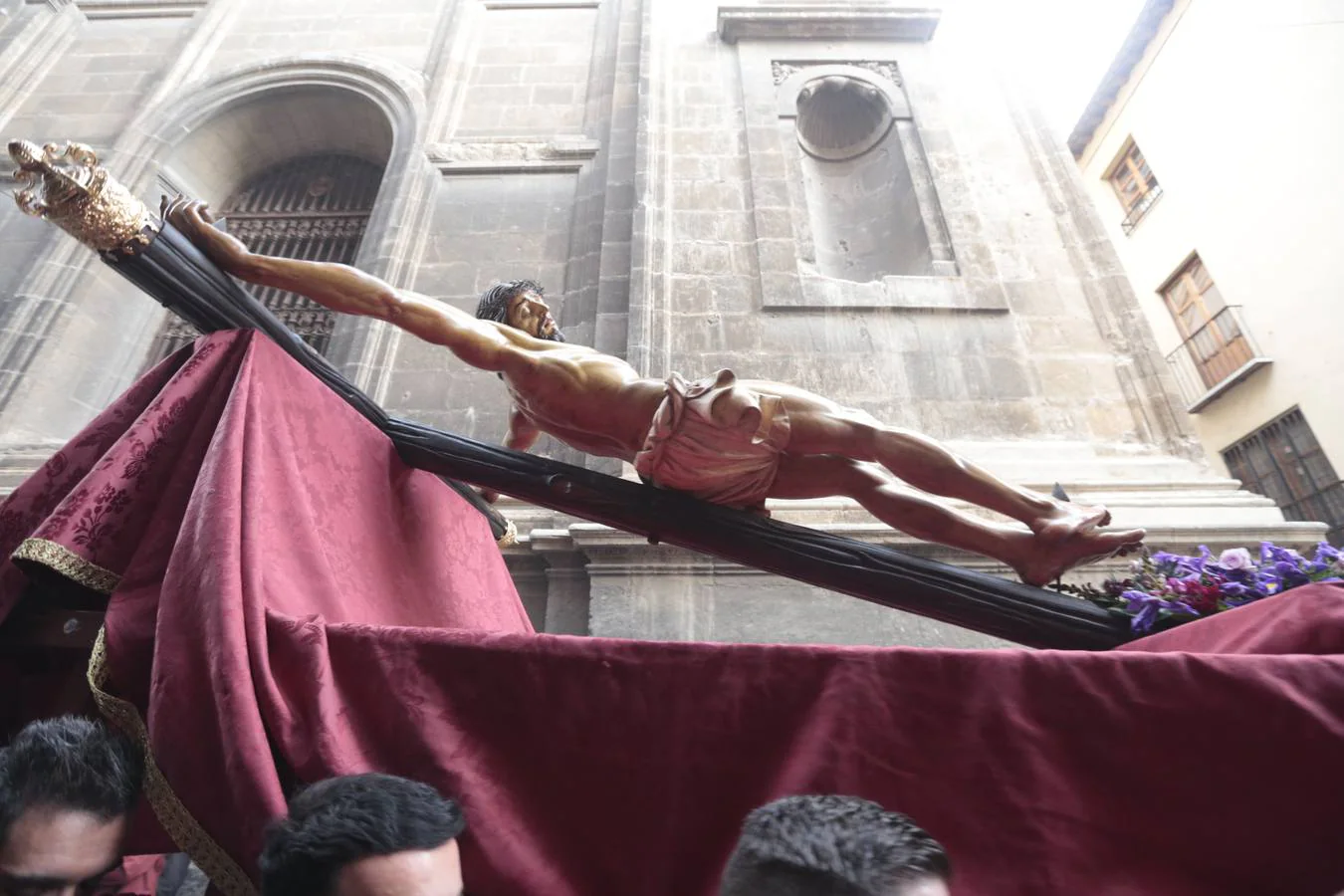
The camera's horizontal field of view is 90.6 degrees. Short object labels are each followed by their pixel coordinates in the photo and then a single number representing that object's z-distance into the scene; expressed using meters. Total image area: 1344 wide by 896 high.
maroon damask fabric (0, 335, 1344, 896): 1.03
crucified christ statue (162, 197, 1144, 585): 1.86
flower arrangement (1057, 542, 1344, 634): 1.61
